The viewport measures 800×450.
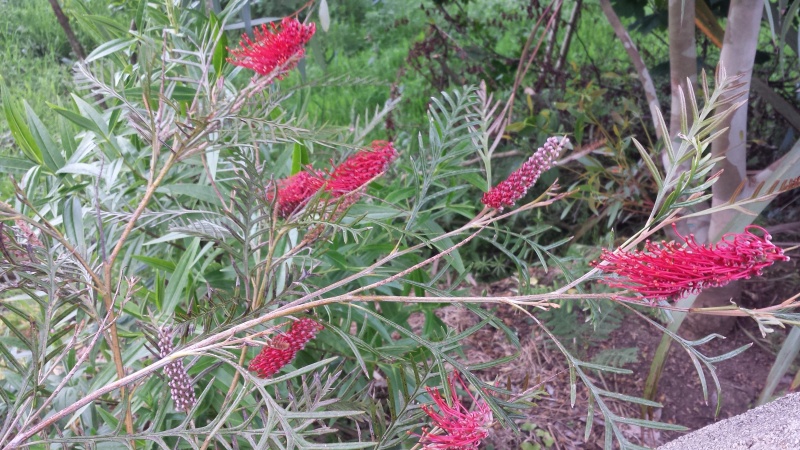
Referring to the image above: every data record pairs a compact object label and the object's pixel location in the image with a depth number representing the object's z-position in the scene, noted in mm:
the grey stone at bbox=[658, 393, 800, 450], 709
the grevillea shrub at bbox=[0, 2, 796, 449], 564
